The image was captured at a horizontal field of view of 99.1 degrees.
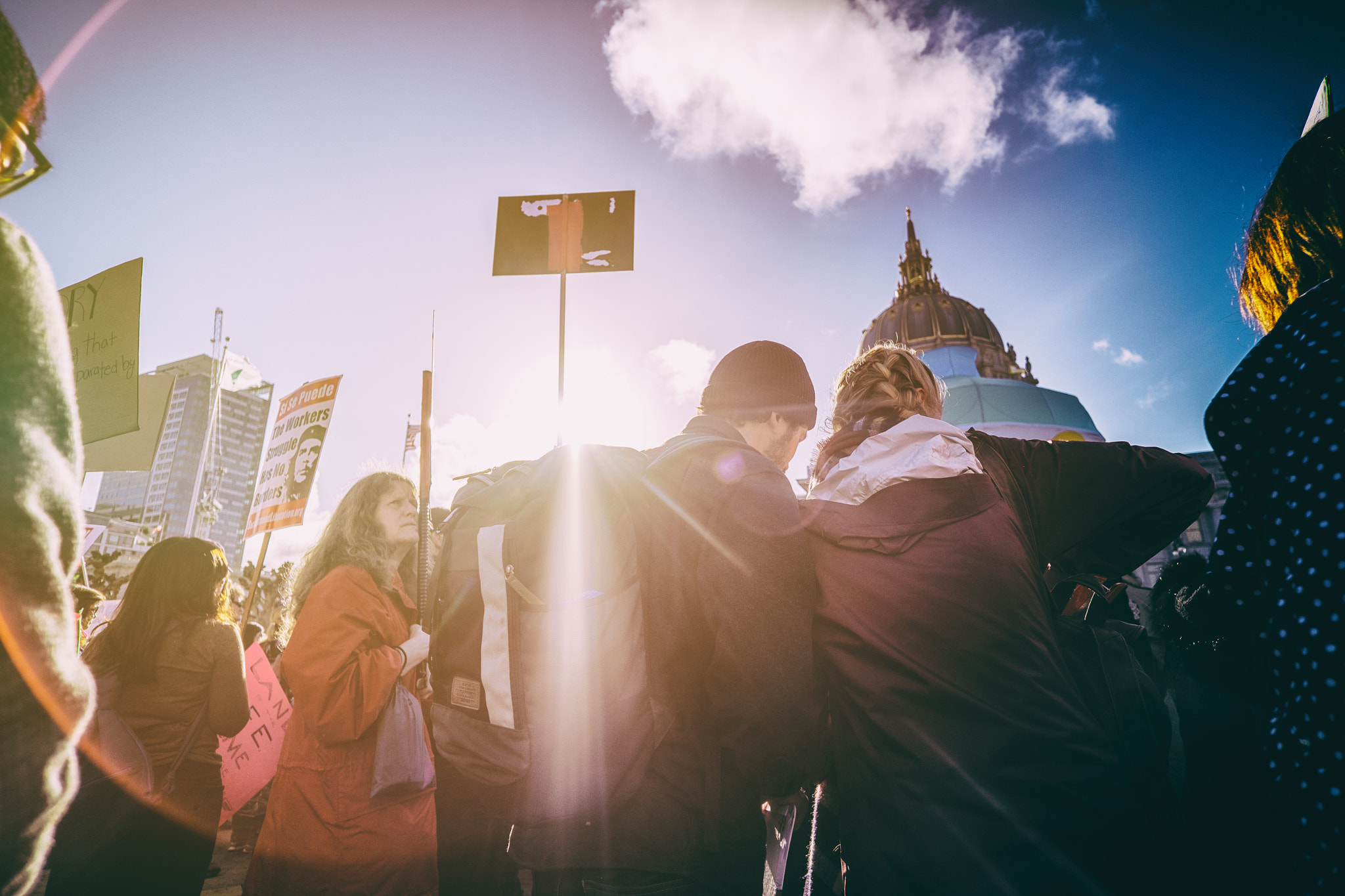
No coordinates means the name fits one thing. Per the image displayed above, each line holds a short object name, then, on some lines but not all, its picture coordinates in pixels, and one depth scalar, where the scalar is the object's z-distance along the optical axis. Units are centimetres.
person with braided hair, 128
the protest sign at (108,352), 372
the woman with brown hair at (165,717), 246
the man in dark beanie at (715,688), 150
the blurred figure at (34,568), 80
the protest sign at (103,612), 513
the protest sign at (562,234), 434
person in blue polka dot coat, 110
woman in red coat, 228
